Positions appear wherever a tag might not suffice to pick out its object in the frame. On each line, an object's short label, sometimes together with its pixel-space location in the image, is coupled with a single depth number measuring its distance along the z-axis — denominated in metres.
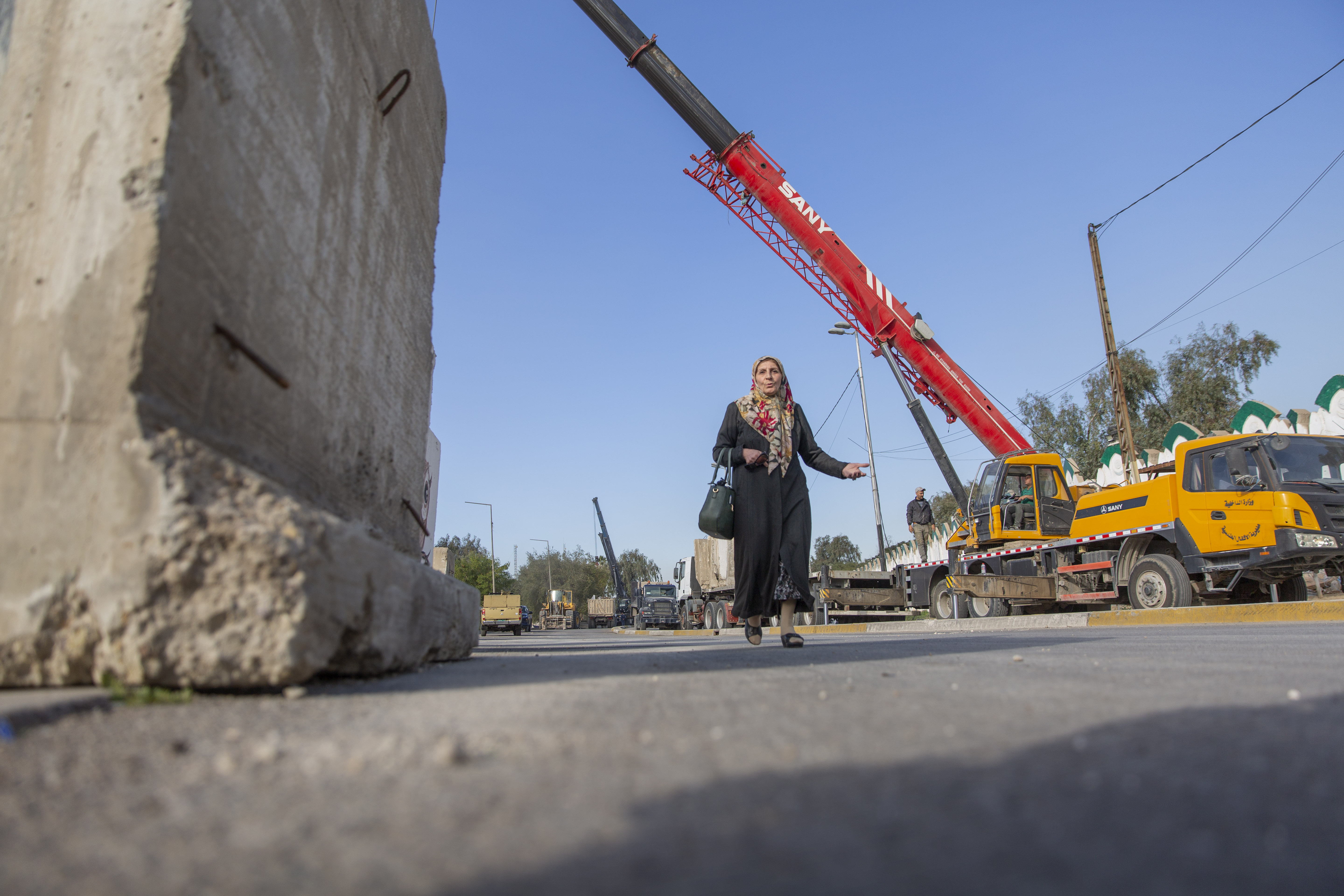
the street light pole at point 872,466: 20.06
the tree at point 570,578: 77.50
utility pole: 17.41
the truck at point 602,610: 49.19
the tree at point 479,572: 53.72
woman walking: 4.94
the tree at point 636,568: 81.06
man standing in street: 16.73
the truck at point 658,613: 31.33
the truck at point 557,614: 50.44
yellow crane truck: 9.17
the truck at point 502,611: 32.44
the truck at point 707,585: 22.81
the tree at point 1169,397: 29.16
